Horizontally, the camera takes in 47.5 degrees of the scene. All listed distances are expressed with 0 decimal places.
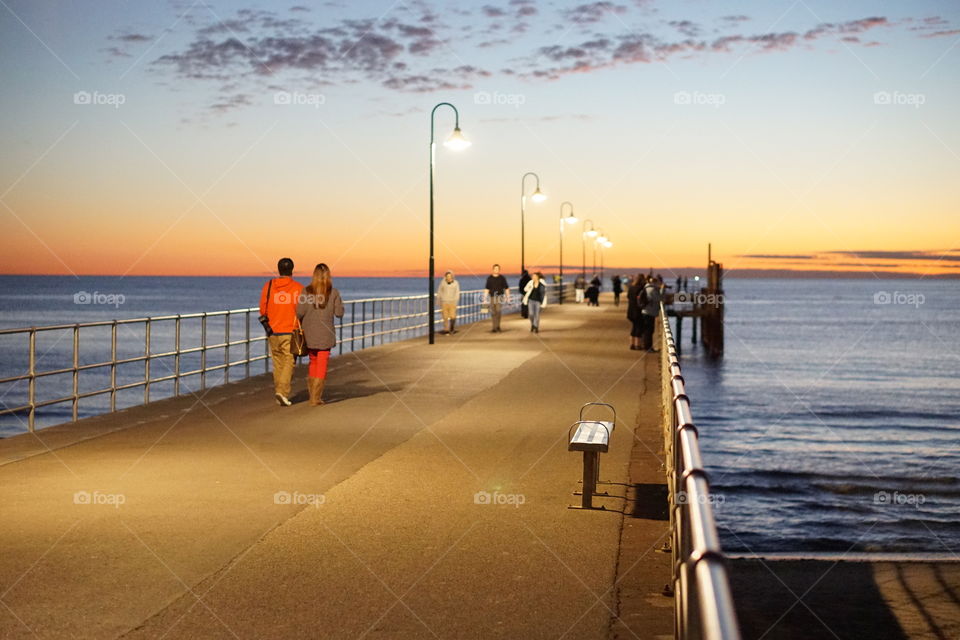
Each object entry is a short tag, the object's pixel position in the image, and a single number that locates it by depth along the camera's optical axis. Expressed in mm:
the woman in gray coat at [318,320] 14172
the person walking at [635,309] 25094
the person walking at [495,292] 31391
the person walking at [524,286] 36812
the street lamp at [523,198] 47656
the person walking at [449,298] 30312
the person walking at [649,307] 24516
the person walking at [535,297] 30953
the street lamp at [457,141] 25891
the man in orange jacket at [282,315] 14250
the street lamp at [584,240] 88344
